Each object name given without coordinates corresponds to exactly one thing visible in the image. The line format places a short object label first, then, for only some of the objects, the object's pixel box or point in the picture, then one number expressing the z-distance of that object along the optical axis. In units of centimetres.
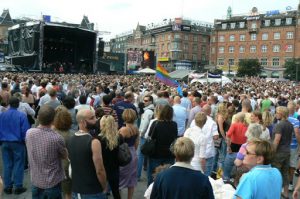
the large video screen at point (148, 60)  5222
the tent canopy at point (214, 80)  2764
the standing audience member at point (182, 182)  302
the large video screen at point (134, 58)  5194
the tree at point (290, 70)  5562
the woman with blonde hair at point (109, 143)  430
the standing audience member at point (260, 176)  298
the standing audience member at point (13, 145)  622
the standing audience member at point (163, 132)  565
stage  3109
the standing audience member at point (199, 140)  580
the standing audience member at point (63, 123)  470
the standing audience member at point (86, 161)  389
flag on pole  1625
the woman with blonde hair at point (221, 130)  755
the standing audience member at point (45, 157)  423
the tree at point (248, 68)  6397
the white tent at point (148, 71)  3939
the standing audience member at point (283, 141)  632
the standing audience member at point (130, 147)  561
